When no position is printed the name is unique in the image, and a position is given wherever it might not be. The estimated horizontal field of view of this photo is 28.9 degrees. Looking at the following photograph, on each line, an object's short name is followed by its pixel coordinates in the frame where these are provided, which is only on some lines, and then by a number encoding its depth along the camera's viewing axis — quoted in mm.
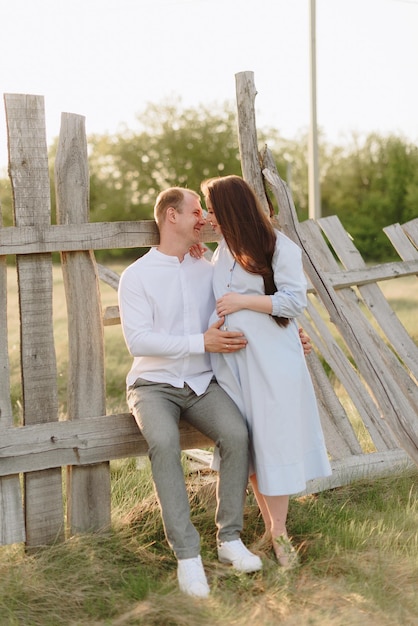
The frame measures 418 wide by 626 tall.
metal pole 12992
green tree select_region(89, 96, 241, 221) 35844
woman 3475
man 3352
